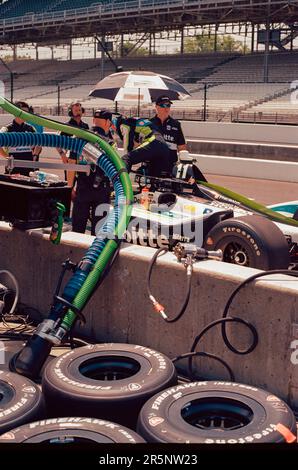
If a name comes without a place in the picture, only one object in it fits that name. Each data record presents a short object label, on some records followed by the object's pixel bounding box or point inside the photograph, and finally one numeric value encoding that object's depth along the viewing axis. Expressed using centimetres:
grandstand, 3050
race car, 504
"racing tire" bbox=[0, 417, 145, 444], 285
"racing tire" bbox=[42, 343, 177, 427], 345
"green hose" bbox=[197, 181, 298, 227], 612
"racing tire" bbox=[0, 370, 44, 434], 317
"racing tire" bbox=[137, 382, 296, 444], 294
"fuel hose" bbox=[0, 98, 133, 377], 426
